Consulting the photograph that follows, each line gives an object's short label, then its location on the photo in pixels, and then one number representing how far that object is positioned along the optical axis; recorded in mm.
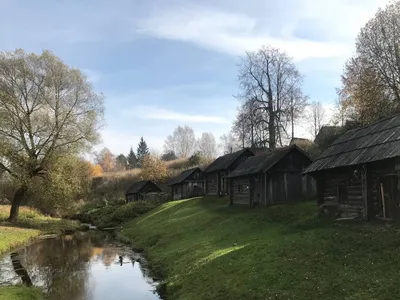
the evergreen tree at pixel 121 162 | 137512
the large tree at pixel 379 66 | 37188
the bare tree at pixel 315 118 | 87250
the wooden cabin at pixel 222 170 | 45781
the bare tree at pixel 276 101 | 51844
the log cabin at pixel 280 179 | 31000
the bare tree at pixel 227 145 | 119875
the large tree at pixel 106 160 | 152675
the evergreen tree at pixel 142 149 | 142125
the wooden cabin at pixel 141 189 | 66675
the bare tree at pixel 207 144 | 136500
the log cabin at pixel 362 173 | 17266
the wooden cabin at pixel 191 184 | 57031
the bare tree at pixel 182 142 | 138750
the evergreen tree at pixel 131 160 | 134912
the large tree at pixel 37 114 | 39688
